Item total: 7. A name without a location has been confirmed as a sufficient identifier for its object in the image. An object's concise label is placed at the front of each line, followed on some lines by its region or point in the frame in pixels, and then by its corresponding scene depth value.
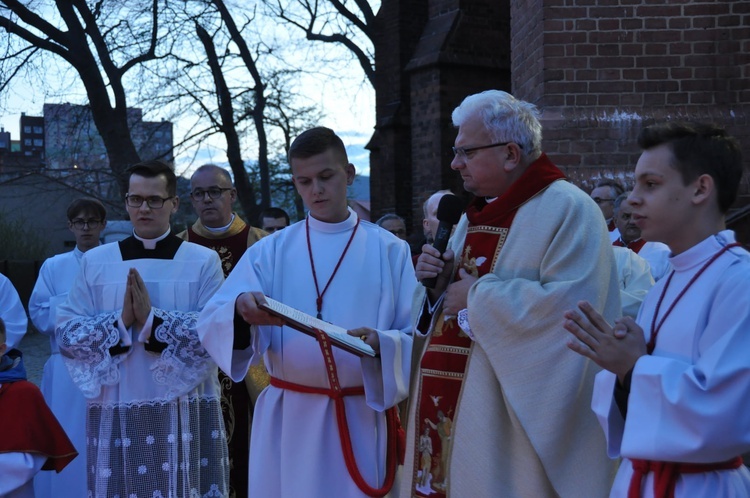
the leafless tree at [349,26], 23.30
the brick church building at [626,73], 7.57
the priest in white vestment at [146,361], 4.99
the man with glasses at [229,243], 6.45
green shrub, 22.31
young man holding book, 4.29
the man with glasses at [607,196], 6.90
